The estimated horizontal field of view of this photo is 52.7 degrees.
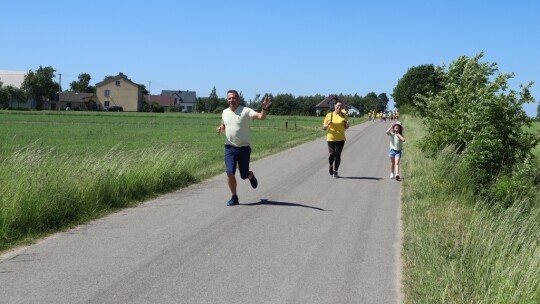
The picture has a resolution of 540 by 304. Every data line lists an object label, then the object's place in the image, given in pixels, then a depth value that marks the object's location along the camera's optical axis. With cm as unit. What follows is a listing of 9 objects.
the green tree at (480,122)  1185
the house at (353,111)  13858
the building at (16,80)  10224
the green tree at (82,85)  15665
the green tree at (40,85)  10456
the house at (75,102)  11669
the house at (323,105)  15075
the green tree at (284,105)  13288
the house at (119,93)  11581
